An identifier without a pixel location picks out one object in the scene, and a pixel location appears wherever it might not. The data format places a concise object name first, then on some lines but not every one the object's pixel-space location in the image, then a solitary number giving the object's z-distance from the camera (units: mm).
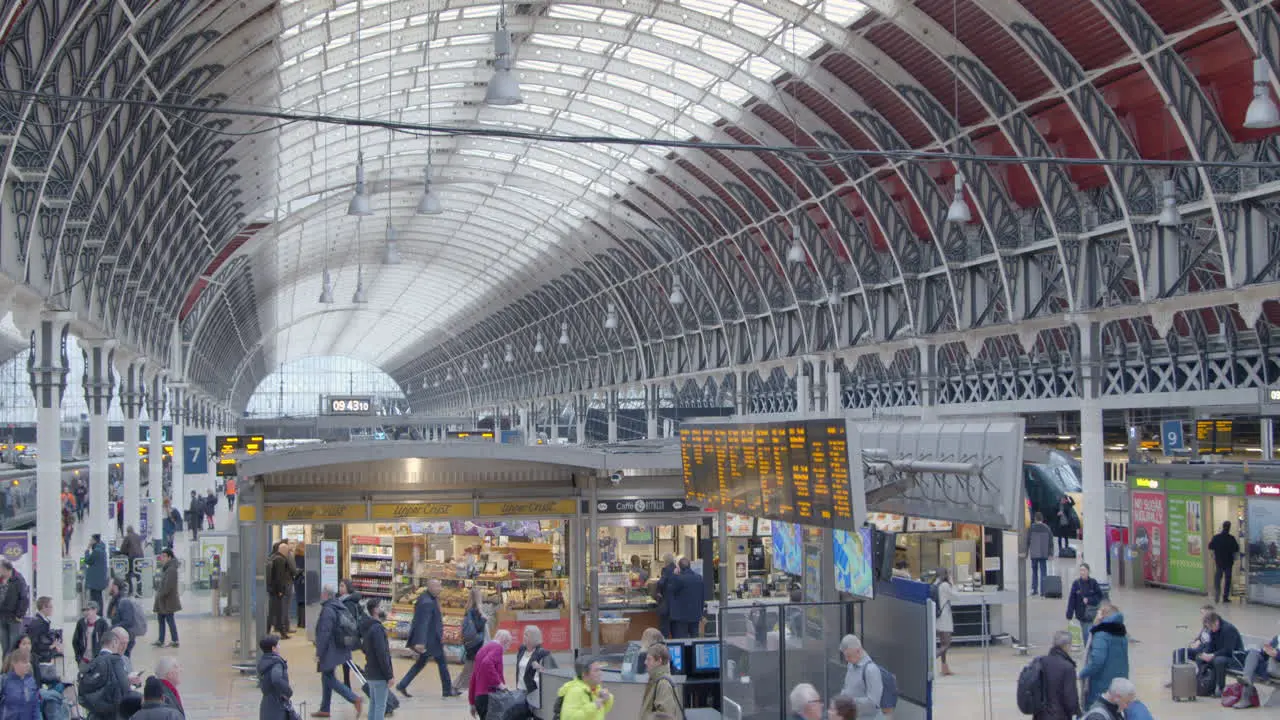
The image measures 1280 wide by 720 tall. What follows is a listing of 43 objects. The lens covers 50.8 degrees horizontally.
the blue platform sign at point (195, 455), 39969
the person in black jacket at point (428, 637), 18953
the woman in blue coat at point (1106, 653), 14922
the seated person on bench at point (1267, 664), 17672
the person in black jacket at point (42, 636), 16797
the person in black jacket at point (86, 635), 18766
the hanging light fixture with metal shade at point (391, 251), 43909
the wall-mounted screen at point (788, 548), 18969
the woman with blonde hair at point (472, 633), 17375
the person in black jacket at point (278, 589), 23359
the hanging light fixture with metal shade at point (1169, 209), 27062
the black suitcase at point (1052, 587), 28219
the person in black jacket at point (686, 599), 21781
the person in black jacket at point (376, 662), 15664
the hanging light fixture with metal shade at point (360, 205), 29897
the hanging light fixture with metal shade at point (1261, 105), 17781
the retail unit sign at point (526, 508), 23250
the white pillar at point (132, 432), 38625
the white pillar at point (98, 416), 32812
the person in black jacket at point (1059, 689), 12969
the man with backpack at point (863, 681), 13234
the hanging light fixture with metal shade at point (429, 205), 31625
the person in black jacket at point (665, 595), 21984
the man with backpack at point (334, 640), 16609
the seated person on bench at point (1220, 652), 18453
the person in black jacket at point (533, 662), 14711
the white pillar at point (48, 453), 26750
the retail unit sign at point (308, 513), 22391
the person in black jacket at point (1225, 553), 29406
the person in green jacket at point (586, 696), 11914
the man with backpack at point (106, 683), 13312
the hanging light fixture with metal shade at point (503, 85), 17703
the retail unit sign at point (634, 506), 23672
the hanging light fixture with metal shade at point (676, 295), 47562
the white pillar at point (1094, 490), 29734
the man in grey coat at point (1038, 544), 31625
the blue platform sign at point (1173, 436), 41969
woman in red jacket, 14641
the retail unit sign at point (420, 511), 22859
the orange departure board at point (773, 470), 15148
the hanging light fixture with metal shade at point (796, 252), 37406
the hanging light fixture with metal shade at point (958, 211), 29641
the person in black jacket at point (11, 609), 19594
